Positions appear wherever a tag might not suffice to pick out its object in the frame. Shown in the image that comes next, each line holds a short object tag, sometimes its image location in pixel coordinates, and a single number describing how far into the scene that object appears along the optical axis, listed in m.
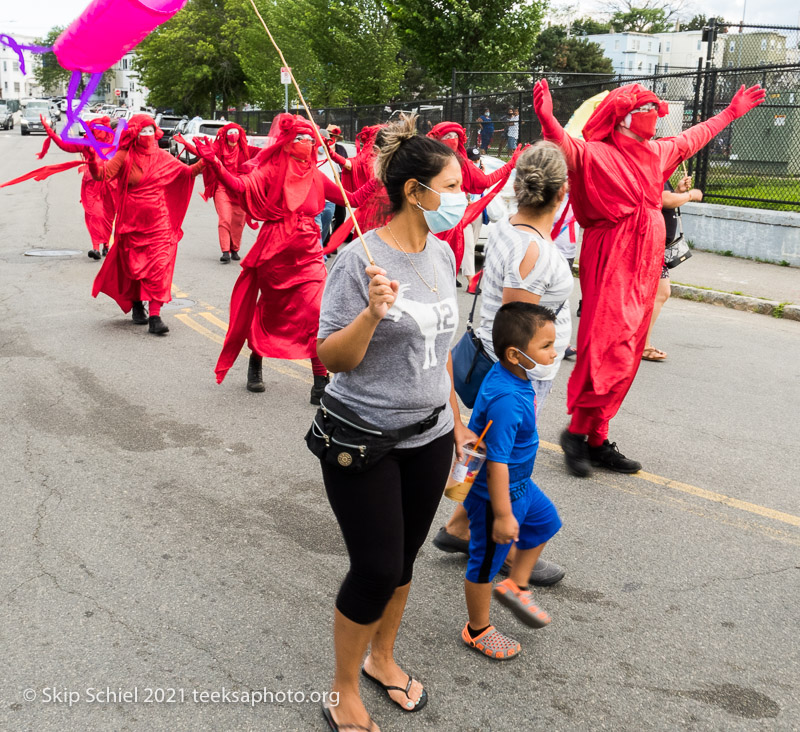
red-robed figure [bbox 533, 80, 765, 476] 4.64
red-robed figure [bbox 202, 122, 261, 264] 7.93
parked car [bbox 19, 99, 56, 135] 49.50
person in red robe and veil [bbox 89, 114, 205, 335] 8.25
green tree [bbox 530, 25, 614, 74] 51.50
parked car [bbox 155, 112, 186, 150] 35.64
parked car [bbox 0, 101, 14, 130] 57.19
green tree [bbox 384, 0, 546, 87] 27.42
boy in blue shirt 2.96
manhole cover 12.93
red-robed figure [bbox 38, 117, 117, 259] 11.70
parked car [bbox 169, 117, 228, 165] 28.31
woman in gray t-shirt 2.55
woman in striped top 3.62
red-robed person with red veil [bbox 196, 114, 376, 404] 6.29
